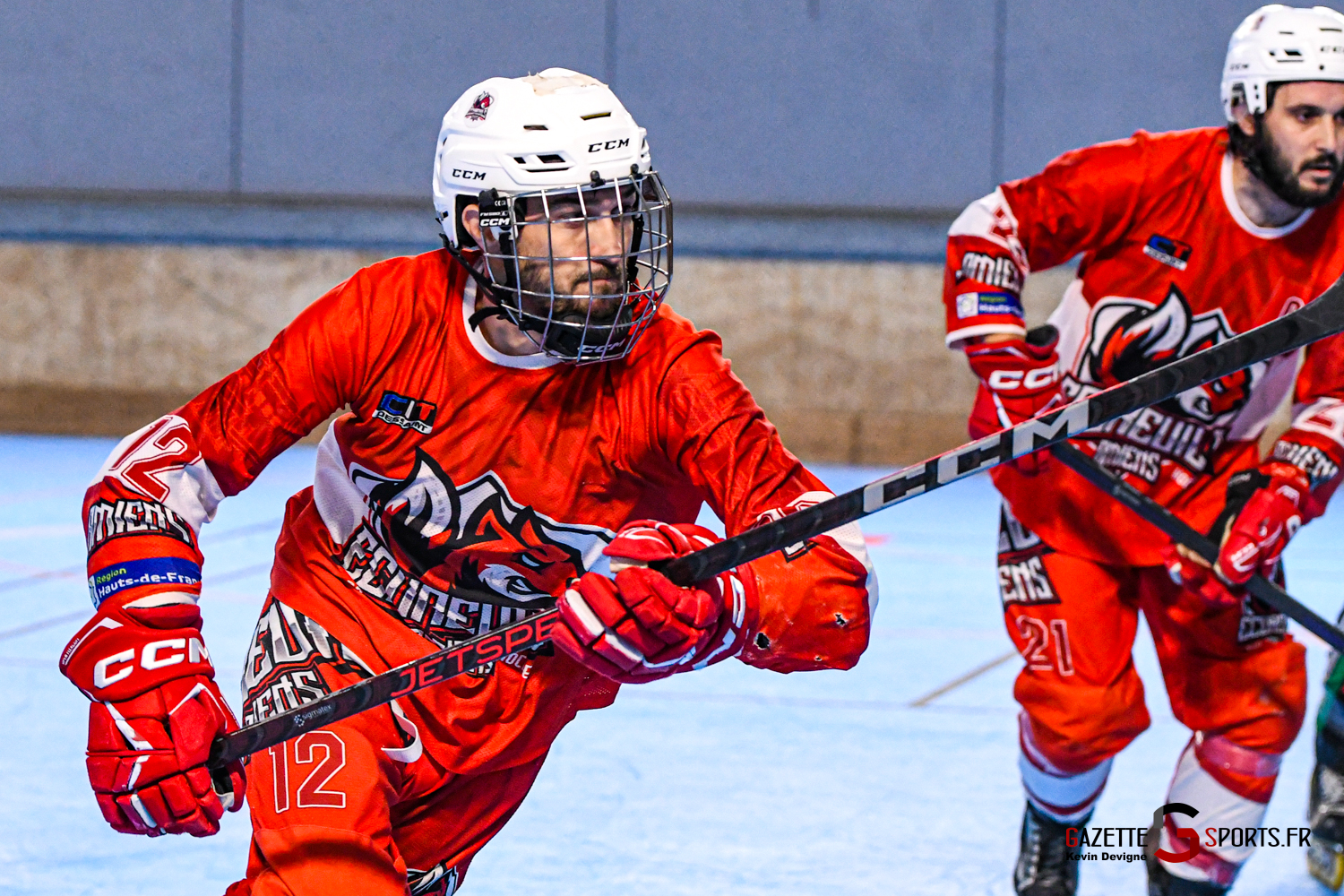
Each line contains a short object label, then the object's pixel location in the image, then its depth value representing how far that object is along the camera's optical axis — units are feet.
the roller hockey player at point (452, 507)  13.99
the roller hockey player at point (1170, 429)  20.52
